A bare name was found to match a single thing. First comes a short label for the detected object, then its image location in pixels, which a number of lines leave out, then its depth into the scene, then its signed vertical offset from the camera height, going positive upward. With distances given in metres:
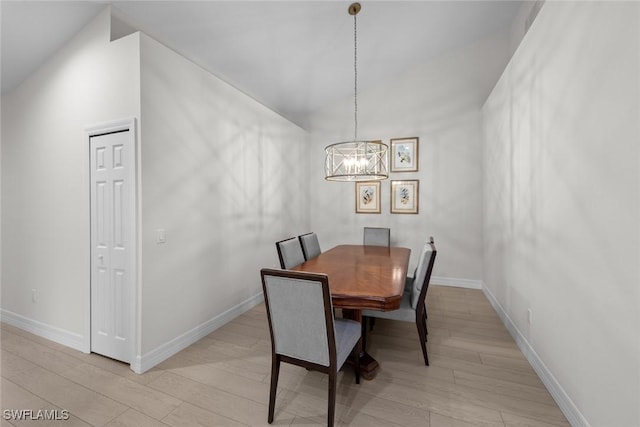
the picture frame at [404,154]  4.44 +0.94
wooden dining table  1.75 -0.51
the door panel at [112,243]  2.19 -0.26
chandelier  2.69 +0.52
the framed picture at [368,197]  4.68 +0.25
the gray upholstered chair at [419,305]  2.13 -0.75
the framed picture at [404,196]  4.45 +0.26
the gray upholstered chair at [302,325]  1.46 -0.64
